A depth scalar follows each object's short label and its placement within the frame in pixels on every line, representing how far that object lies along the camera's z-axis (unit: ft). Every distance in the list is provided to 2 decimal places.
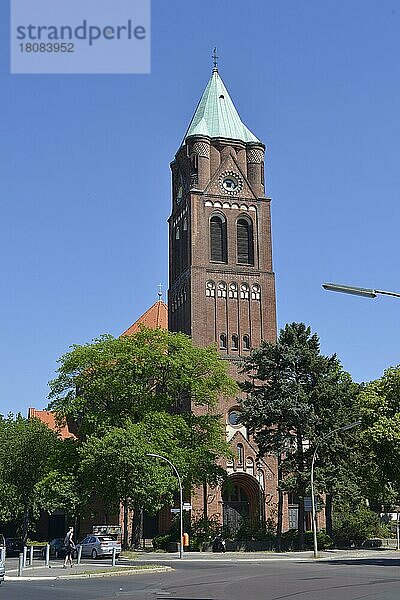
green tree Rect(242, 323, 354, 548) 159.63
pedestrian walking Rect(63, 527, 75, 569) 116.71
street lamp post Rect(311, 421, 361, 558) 139.33
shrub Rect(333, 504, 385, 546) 177.06
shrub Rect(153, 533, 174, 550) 175.52
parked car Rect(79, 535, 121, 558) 138.72
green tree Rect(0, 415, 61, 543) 190.70
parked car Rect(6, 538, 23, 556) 184.24
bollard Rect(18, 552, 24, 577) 97.35
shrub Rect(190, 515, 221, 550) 167.53
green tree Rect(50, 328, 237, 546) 150.41
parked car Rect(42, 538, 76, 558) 159.18
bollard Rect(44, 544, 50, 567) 116.57
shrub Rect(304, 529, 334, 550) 163.32
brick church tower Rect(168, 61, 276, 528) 199.62
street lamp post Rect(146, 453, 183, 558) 144.41
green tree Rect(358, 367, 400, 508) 122.93
